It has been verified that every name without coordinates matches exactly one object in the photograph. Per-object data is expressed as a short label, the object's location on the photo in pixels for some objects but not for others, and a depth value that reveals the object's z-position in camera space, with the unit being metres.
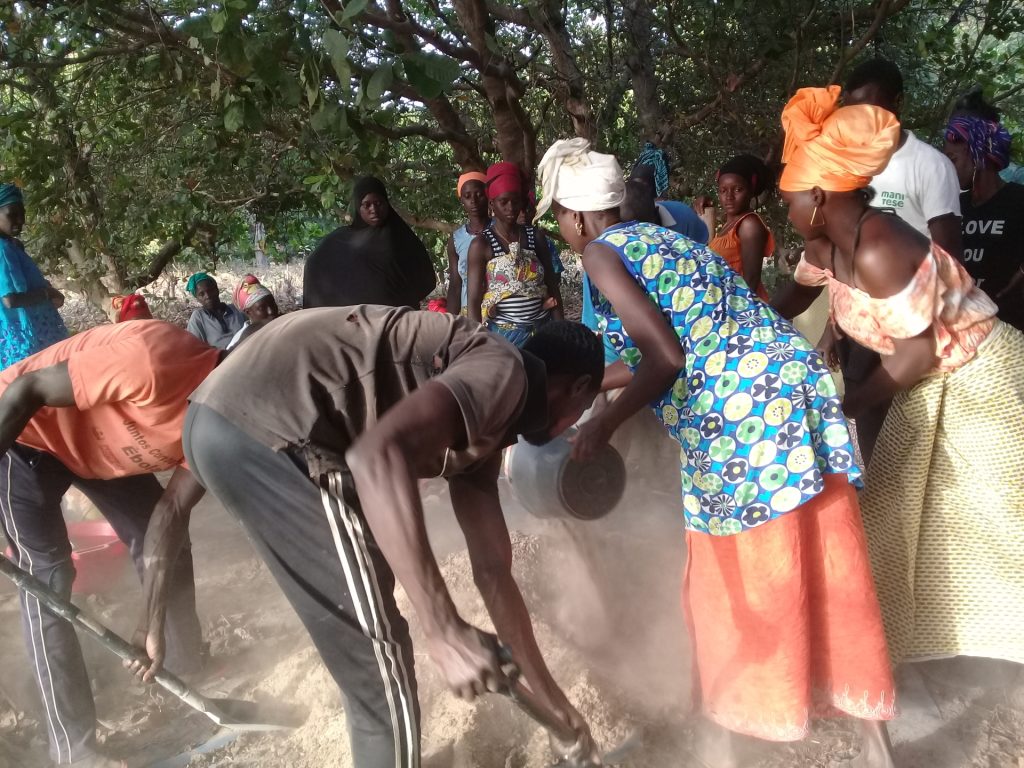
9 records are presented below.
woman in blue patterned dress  2.01
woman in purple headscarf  3.15
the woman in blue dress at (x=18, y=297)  4.15
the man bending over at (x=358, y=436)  1.48
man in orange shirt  2.13
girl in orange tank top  3.78
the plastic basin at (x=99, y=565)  3.67
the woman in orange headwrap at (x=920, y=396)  2.03
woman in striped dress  4.14
